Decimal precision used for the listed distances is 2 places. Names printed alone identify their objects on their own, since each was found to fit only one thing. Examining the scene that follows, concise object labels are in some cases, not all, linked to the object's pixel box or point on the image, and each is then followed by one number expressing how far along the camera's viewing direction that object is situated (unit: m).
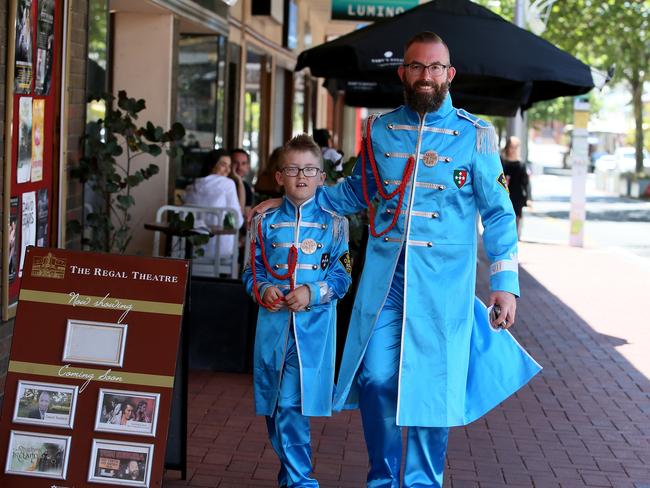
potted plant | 7.63
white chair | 9.17
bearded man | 4.57
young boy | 4.72
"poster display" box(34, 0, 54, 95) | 6.57
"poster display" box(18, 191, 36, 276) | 6.45
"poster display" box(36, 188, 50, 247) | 6.76
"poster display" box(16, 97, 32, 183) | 6.31
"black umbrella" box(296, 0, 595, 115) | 8.12
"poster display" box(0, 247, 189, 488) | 4.49
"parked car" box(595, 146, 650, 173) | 51.97
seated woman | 9.65
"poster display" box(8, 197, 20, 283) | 6.22
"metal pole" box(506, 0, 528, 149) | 16.78
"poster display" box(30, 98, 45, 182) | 6.59
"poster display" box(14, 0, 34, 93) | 6.17
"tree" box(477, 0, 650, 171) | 27.12
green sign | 14.85
